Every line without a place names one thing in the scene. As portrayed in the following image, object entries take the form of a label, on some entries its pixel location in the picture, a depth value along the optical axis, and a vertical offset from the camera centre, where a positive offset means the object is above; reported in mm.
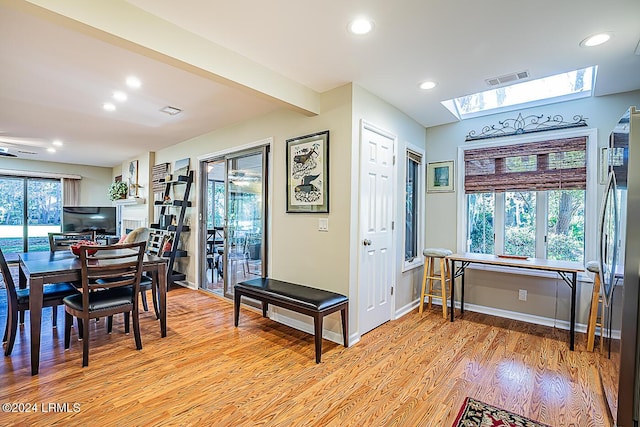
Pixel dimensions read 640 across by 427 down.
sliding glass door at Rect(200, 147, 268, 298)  3949 -100
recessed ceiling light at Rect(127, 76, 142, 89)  2807 +1195
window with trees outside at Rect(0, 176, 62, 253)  6805 -75
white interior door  3053 -174
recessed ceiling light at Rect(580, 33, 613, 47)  2100 +1216
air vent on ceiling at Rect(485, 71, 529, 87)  2721 +1227
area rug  1833 -1253
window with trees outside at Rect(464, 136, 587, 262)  3336 +179
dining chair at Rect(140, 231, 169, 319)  3322 -604
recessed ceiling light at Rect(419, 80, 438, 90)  2911 +1223
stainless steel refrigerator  1648 -334
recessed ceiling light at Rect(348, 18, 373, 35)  1980 +1222
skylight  3203 +1341
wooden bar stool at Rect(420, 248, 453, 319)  3705 -756
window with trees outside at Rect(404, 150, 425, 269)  4016 +56
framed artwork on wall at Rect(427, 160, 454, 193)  4156 +494
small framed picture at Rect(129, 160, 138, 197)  6527 +670
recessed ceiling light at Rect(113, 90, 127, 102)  3130 +1188
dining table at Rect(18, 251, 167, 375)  2354 -545
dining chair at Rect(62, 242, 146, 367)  2426 -747
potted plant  6695 +422
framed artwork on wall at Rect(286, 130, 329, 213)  3098 +397
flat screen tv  6758 -217
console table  2859 -514
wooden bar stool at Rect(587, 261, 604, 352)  2836 -887
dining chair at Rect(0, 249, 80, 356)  2561 -776
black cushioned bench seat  2586 -802
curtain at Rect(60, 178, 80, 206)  7473 +424
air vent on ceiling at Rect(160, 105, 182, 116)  3601 +1186
